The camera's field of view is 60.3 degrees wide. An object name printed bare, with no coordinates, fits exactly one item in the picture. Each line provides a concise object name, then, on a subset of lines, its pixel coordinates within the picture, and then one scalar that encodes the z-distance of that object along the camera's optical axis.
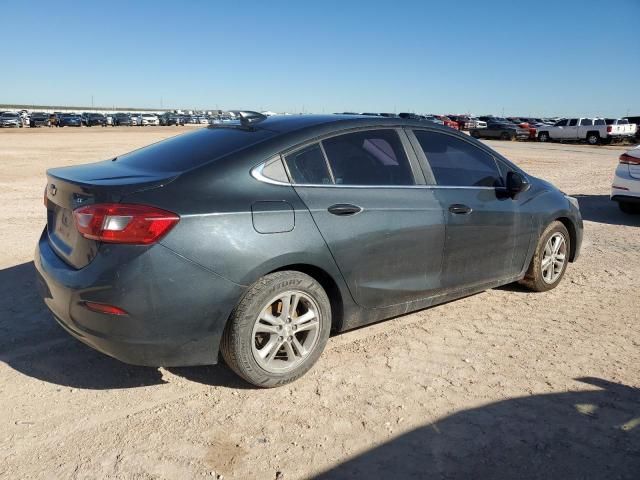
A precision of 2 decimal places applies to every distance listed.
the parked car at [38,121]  60.03
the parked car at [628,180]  8.85
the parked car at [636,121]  40.11
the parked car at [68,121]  65.12
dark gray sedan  2.87
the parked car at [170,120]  76.75
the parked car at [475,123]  51.27
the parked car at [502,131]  43.70
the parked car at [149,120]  74.25
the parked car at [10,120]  56.81
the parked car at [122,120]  72.06
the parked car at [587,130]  37.75
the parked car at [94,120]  68.50
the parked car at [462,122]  53.56
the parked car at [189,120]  80.89
